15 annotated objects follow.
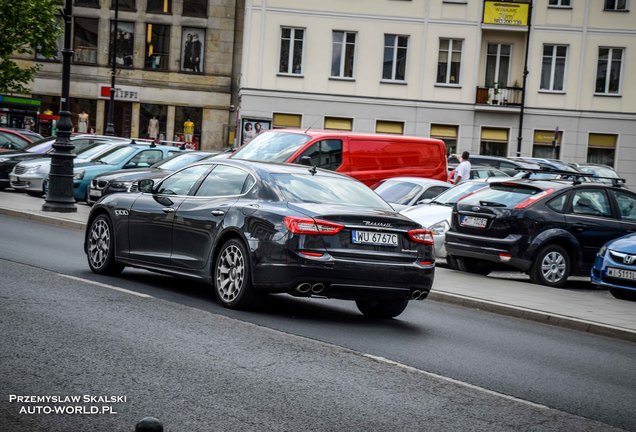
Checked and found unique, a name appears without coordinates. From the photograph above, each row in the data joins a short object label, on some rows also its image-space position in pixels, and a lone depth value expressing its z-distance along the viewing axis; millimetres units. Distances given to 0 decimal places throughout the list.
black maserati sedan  10367
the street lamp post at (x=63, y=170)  22969
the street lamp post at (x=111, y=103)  45188
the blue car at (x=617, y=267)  15477
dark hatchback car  16750
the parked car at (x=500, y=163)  32812
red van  21594
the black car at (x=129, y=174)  23344
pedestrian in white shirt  27656
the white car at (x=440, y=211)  19344
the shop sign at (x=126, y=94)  58088
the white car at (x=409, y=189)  21625
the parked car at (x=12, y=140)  33138
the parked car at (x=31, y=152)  29047
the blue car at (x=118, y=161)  26828
